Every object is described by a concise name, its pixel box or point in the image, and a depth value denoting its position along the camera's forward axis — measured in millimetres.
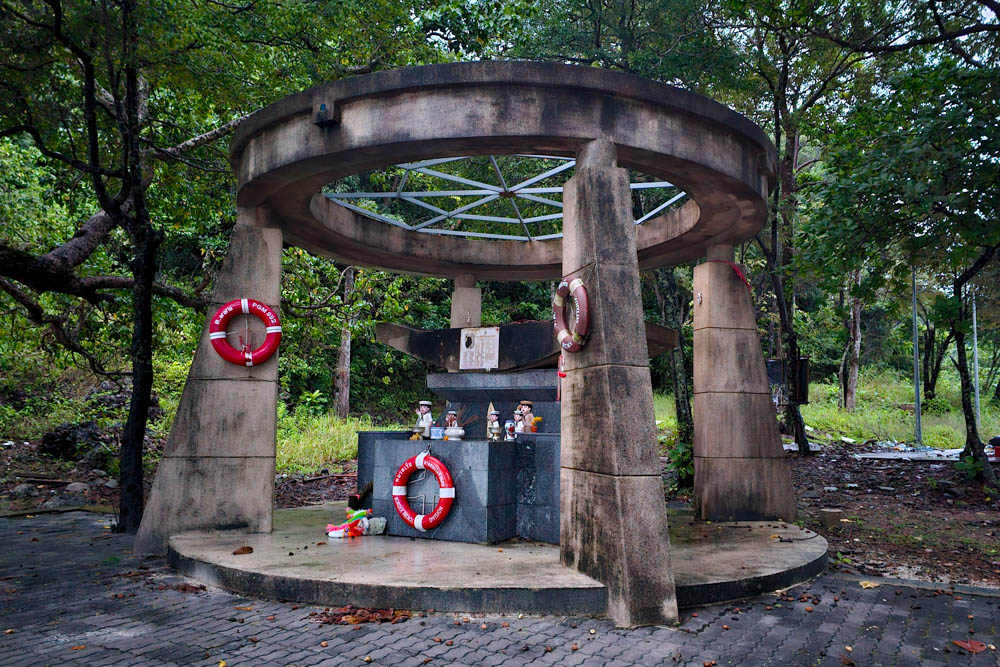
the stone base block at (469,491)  7723
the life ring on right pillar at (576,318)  6387
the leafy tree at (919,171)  9234
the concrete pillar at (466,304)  12297
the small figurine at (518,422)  8698
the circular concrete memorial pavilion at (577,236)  5945
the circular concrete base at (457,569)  5566
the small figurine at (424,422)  8875
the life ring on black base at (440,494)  7766
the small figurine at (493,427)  8578
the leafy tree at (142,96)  8531
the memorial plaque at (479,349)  9820
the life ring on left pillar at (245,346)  8289
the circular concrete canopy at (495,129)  6738
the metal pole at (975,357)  21244
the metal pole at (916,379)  18741
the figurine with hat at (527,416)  8781
